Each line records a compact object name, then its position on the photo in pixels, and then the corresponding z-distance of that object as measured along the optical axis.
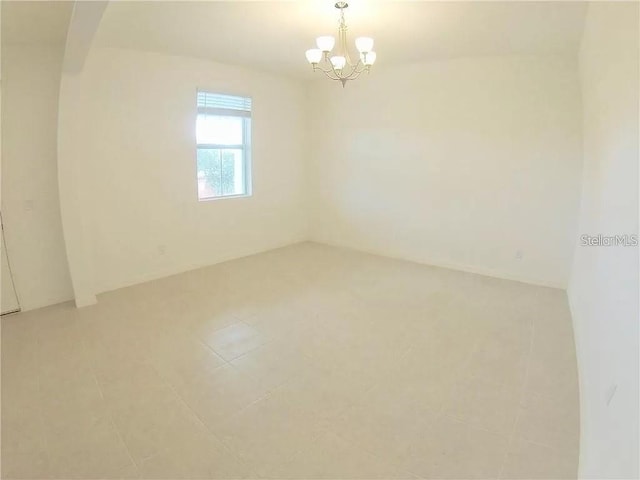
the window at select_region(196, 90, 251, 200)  4.34
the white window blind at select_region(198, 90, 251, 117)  4.24
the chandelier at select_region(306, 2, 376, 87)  2.48
